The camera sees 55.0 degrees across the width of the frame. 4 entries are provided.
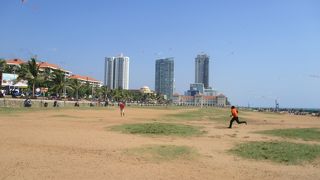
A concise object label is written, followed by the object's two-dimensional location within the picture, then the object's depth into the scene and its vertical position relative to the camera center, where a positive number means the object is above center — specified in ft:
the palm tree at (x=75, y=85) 267.29 +11.64
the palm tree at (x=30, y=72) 175.93 +14.56
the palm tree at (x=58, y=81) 222.18 +12.26
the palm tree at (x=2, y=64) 208.63 +22.38
